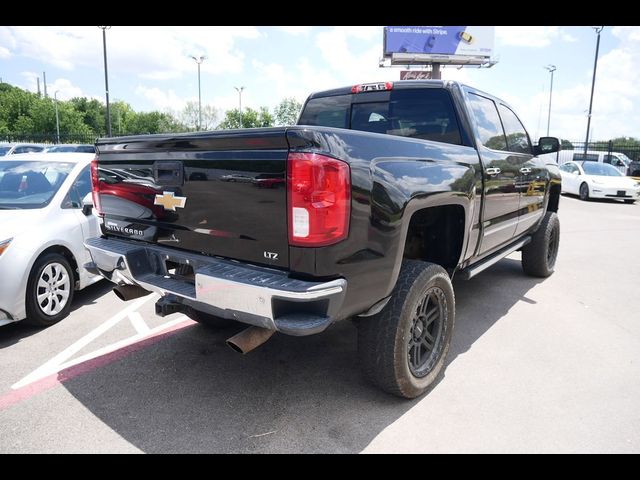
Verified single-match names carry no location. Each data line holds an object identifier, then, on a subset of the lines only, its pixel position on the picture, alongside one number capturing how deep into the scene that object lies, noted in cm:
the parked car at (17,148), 1525
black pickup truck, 219
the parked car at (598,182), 1444
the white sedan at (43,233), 382
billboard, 4122
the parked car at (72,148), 1548
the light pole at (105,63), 2305
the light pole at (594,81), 2195
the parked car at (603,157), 2173
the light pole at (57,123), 5344
